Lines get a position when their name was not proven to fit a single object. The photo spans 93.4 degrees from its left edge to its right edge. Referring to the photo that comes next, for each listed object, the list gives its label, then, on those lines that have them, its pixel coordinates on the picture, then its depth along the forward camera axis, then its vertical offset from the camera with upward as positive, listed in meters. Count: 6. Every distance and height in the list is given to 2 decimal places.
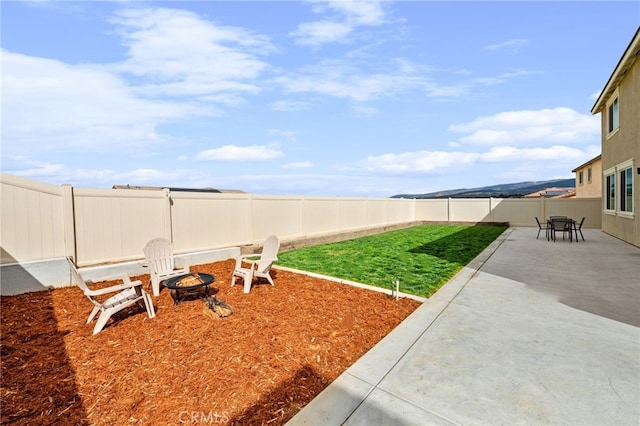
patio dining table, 12.85 -1.01
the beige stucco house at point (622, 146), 10.44 +2.21
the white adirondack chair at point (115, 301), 3.93 -1.27
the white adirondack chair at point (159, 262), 5.51 -1.02
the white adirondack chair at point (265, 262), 5.76 -1.08
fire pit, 4.74 -1.21
